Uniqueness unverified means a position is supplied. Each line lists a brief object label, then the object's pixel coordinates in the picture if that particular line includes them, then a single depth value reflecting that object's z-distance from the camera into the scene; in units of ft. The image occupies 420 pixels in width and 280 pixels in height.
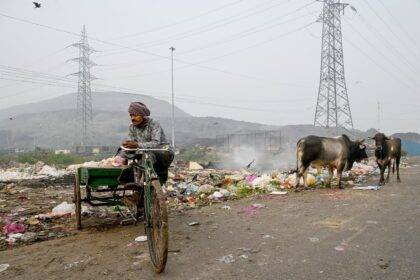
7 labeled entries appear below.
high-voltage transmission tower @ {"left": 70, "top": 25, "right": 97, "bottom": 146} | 153.58
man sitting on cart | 20.06
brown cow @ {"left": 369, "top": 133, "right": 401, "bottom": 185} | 43.57
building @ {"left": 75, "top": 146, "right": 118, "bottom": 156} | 146.23
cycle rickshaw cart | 14.34
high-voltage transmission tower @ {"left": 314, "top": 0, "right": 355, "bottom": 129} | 115.14
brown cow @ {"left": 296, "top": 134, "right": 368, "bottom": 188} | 38.55
